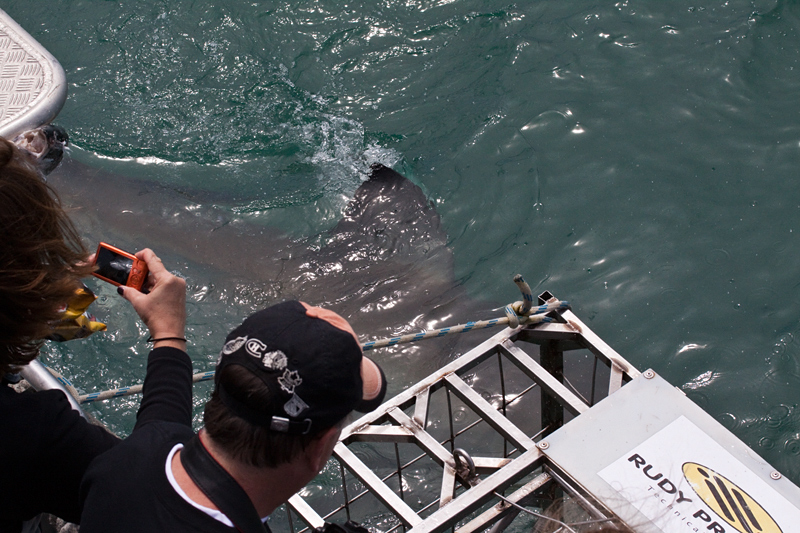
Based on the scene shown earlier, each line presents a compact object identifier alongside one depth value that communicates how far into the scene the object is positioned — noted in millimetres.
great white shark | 6496
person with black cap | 3117
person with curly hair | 3201
